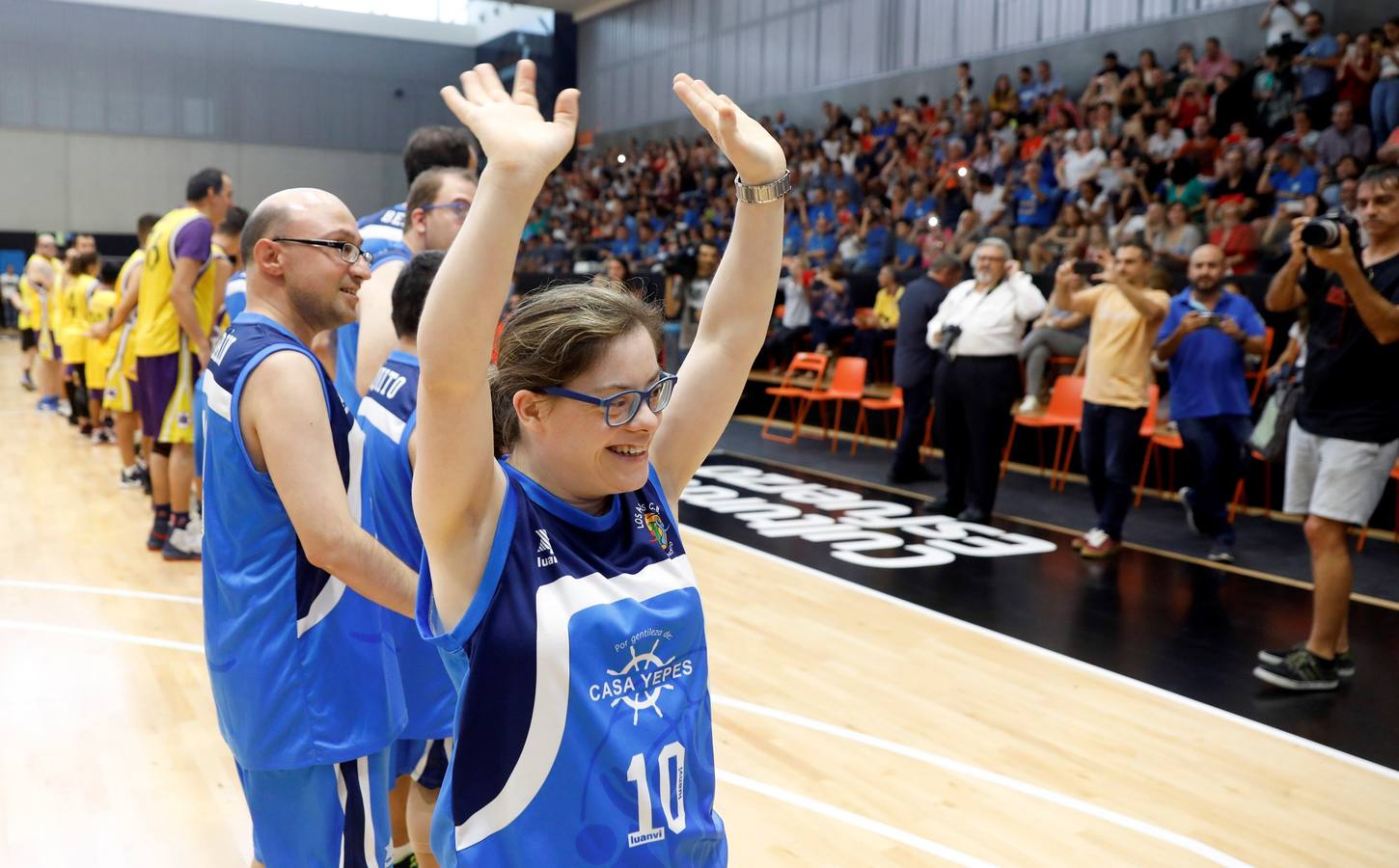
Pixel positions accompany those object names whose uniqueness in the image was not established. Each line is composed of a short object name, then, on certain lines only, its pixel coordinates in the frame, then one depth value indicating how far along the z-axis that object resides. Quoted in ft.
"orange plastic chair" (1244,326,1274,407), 24.52
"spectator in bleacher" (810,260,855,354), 36.37
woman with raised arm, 4.15
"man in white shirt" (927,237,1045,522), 22.58
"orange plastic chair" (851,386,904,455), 30.40
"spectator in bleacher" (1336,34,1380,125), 30.63
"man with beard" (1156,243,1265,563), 20.44
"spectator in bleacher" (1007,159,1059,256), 36.47
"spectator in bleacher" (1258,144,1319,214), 29.30
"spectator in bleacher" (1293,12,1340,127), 31.71
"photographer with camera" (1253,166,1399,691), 12.72
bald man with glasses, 5.84
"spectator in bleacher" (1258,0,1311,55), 34.19
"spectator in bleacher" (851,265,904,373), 34.40
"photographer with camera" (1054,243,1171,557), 19.81
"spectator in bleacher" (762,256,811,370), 38.11
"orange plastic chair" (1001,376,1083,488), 25.95
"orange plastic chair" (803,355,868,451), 31.78
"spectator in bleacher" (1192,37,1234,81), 35.14
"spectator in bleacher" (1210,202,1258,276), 28.48
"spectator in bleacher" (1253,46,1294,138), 32.65
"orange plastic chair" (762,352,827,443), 33.83
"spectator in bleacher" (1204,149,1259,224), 30.96
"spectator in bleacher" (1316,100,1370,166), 29.60
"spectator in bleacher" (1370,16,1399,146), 29.32
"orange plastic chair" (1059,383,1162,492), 24.34
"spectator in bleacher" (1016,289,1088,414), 28.76
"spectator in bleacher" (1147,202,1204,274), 29.68
